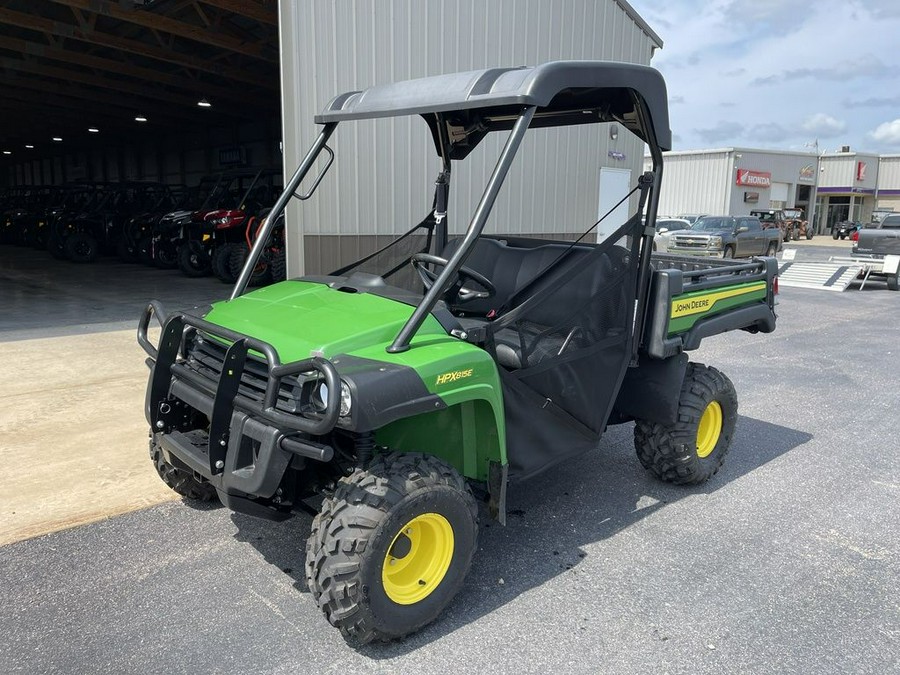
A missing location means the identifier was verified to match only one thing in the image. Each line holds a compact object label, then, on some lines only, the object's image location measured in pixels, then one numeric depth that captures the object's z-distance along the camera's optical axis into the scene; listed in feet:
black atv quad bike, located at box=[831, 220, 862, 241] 132.23
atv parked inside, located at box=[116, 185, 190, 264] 48.01
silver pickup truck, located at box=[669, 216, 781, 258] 65.16
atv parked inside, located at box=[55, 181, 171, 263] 50.37
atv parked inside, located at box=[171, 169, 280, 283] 39.99
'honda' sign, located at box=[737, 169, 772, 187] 122.01
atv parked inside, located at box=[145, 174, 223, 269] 43.09
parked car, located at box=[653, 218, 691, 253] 69.36
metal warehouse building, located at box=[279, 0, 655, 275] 25.54
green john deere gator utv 7.93
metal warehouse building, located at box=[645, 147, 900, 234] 122.52
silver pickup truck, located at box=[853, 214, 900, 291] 46.75
